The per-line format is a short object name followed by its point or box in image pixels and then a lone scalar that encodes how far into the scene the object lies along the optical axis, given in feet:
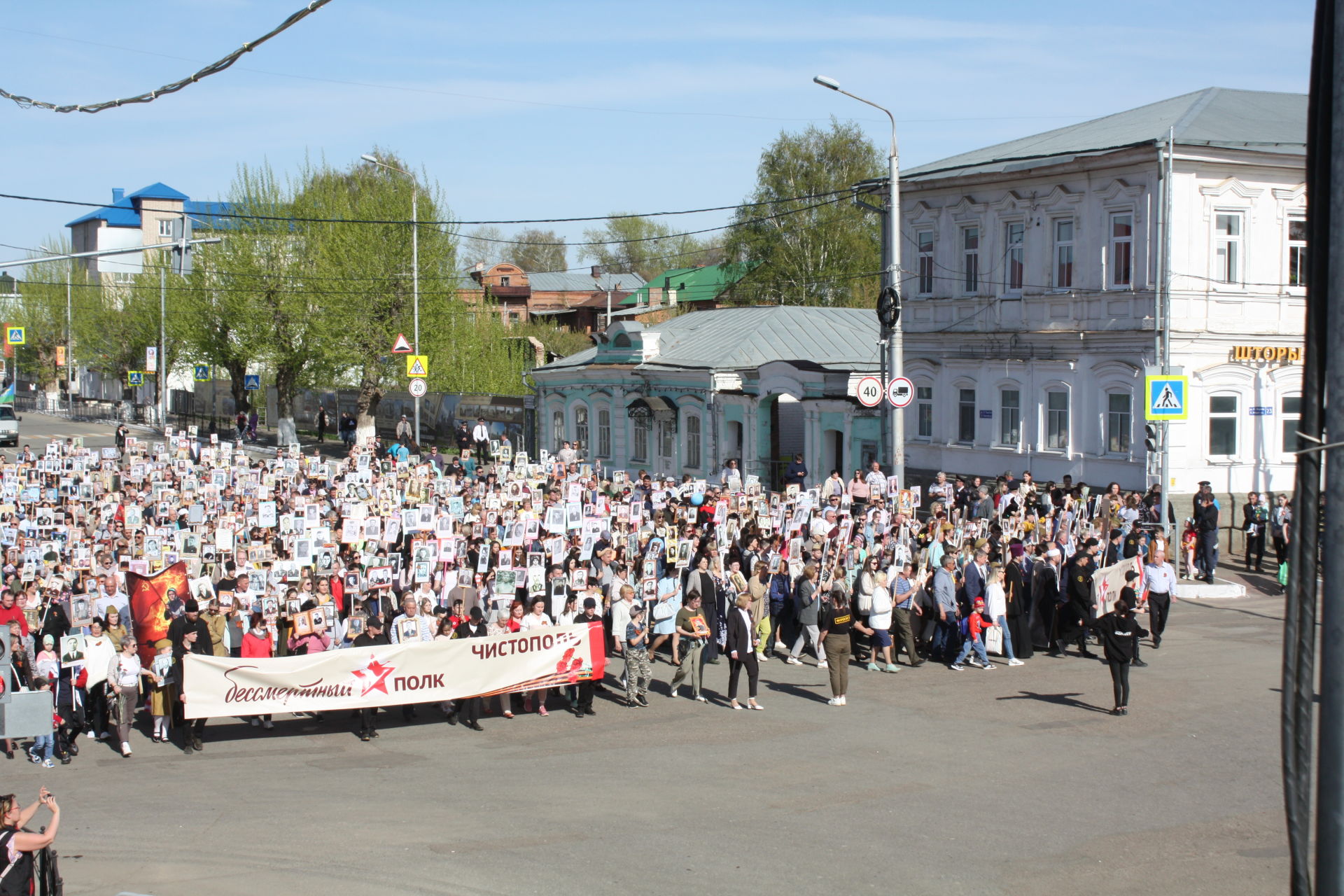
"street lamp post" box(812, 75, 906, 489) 79.71
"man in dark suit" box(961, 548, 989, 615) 57.82
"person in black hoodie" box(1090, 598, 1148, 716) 47.57
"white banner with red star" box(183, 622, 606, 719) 46.21
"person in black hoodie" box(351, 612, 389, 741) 47.47
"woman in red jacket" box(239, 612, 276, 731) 48.91
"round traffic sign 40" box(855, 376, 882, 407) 93.66
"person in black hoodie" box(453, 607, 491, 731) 49.34
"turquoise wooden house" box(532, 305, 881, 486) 110.42
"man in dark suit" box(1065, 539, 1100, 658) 57.98
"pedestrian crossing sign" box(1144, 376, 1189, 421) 71.61
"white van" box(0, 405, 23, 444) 180.75
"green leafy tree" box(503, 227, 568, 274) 410.10
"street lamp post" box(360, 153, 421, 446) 133.08
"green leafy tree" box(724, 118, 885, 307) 207.31
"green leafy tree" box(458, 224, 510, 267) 324.91
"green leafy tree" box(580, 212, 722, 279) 372.38
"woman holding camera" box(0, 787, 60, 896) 29.07
